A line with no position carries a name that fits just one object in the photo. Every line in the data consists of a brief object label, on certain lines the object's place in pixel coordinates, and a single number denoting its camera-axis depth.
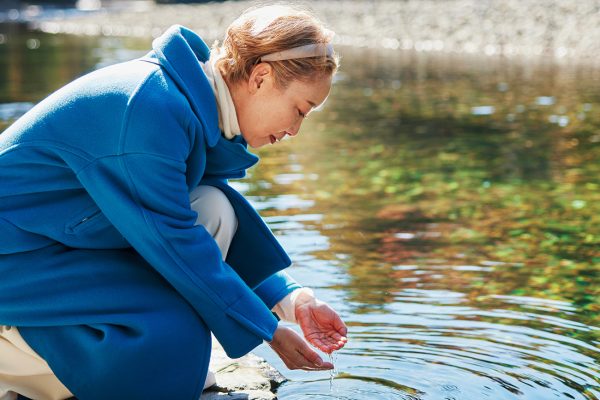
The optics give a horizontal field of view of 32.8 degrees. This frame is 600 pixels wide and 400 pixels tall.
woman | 2.57
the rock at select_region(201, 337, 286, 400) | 3.09
